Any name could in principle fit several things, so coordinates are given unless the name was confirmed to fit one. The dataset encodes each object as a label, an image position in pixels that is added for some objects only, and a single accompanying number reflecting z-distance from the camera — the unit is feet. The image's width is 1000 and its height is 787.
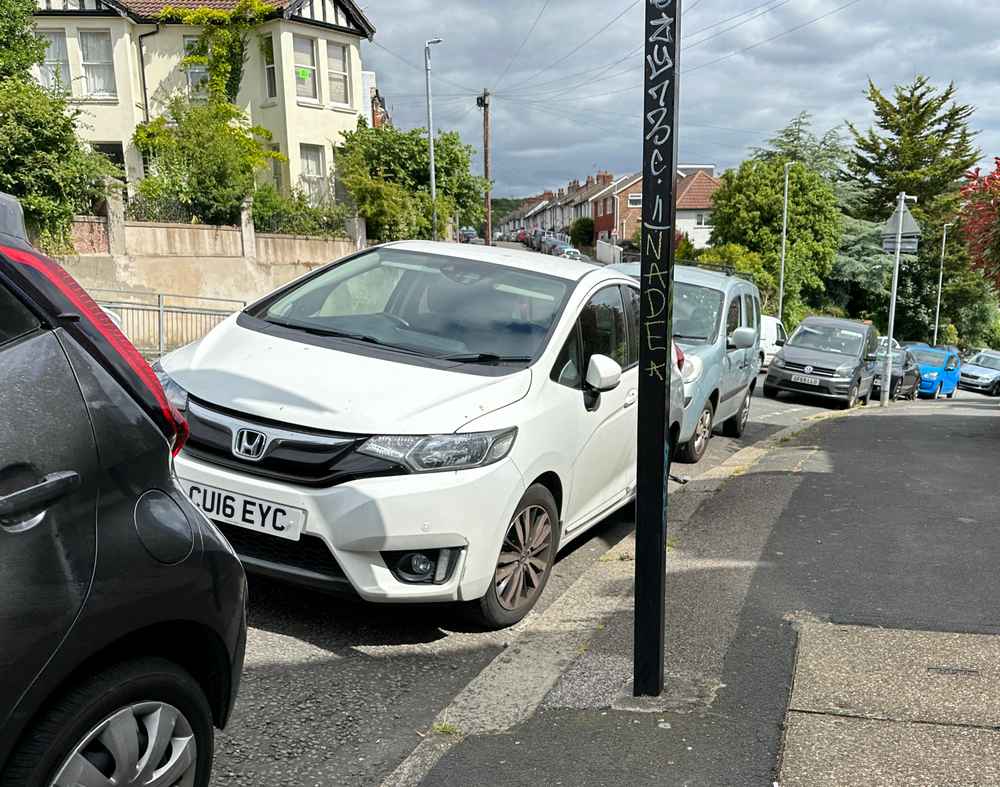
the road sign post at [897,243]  60.59
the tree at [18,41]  76.38
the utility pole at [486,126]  150.00
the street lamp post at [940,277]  175.52
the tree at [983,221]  34.53
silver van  30.22
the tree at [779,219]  164.66
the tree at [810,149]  198.18
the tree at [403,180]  99.66
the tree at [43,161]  60.54
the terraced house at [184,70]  96.02
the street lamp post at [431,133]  112.16
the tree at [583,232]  317.83
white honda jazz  12.94
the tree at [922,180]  186.80
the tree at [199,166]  77.25
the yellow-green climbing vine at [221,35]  97.19
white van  82.07
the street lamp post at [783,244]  152.77
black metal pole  10.66
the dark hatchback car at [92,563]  6.34
